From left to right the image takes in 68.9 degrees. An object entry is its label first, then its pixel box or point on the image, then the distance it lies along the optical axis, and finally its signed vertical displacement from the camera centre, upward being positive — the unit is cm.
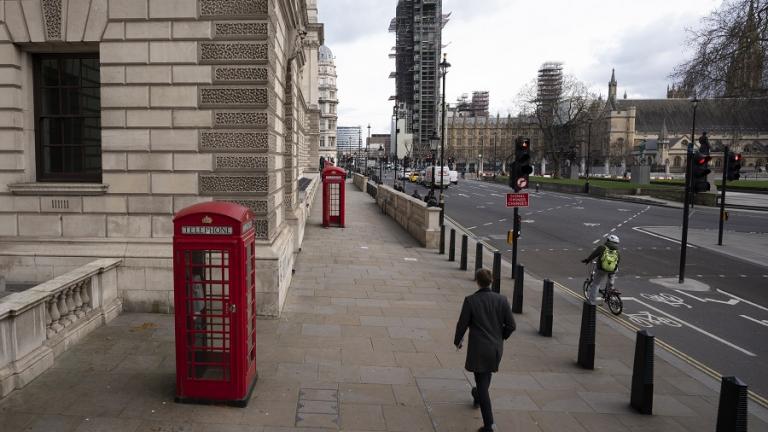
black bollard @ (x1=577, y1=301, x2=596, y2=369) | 772 -236
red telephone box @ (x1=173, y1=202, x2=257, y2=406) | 563 -154
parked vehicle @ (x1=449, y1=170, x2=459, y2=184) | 6944 -134
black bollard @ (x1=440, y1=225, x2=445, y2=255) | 1740 -239
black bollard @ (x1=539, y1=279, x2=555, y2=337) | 923 -236
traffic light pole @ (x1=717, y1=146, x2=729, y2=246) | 2114 -114
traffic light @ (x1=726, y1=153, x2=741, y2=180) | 2152 +15
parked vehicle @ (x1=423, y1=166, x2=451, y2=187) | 5637 -131
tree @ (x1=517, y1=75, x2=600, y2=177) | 7812 +762
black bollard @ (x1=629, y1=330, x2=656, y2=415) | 627 -233
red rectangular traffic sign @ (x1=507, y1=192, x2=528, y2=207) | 1369 -80
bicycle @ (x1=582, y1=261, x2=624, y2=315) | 1130 -265
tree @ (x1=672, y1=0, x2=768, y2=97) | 2386 +500
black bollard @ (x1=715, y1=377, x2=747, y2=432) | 495 -209
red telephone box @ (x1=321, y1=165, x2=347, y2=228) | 2330 -115
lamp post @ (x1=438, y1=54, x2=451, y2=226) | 2417 +434
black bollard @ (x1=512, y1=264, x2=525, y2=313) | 1058 -238
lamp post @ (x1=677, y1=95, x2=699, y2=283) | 1462 -122
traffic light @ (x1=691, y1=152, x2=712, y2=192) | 1524 -2
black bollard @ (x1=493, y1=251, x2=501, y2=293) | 1191 -228
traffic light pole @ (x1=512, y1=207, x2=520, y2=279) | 1367 -166
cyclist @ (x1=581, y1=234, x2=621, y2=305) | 1127 -190
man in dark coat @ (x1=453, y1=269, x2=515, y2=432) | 556 -168
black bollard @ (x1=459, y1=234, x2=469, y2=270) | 1464 -236
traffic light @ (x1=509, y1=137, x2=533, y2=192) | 1384 -1
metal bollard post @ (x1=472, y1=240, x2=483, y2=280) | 1311 -214
